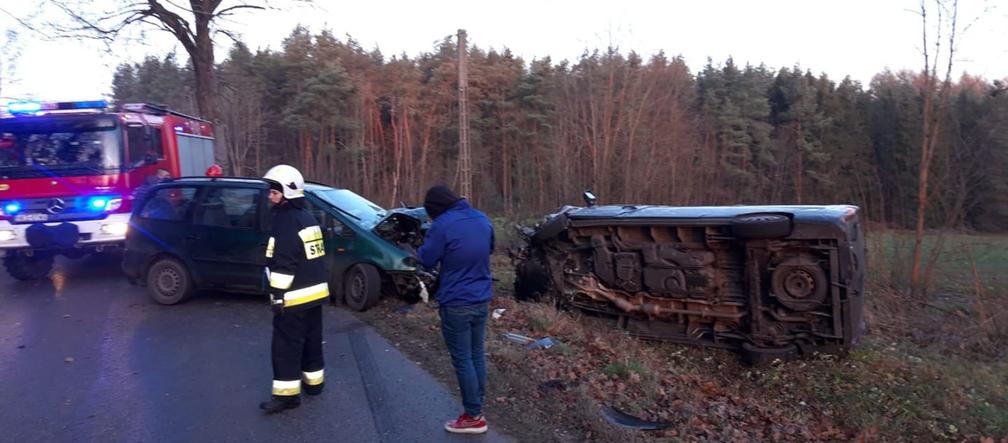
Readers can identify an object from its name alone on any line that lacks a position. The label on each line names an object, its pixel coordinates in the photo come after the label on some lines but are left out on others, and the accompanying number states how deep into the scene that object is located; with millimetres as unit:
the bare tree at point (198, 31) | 18875
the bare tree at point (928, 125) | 13000
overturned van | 7242
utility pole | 19344
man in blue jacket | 4863
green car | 9078
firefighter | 5211
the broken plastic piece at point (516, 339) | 7516
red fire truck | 10984
